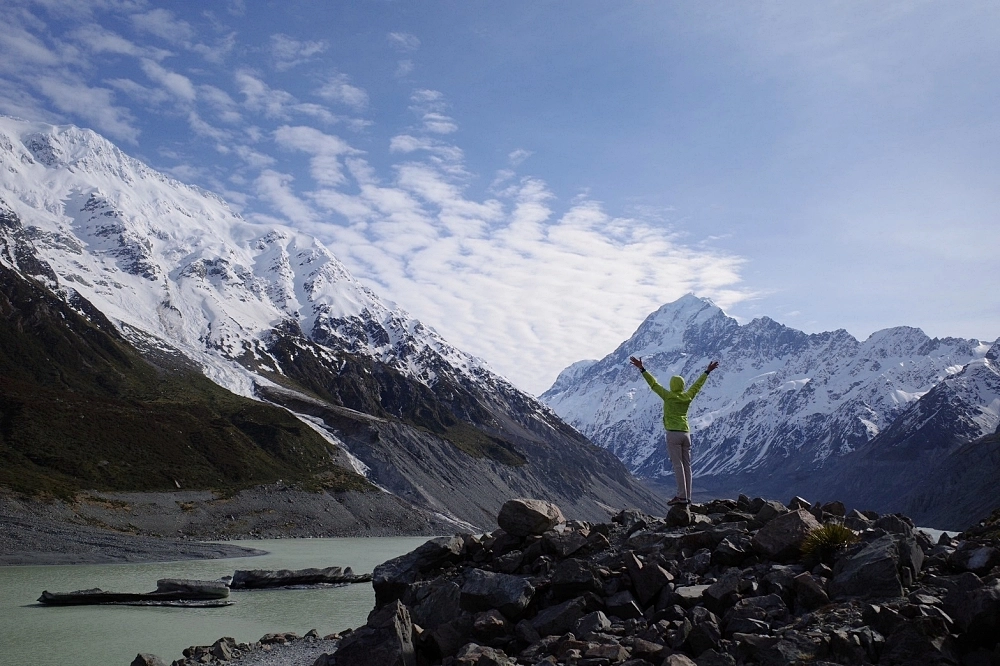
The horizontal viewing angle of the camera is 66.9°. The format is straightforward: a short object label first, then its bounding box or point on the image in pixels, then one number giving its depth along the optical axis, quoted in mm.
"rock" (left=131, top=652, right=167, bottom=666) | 21797
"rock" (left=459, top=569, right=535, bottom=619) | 14852
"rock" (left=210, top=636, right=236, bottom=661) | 24630
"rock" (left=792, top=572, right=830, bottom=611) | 12133
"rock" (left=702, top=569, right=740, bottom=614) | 12789
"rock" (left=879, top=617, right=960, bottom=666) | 9750
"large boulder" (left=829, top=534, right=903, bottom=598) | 11883
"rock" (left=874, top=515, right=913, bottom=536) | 14656
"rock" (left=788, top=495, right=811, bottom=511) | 17484
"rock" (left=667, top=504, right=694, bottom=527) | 16812
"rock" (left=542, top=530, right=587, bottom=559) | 16672
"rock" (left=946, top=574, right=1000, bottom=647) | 9844
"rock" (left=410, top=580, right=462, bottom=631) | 15695
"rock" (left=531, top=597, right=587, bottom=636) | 13883
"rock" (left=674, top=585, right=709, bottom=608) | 13219
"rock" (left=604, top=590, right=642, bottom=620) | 13750
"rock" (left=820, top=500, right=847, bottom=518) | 16491
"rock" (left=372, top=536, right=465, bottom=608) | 18219
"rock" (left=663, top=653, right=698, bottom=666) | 10691
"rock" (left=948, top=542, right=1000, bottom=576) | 11969
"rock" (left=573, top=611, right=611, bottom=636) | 13289
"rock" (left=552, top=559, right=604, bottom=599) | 14680
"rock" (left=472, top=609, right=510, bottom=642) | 14234
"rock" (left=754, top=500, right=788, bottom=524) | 15938
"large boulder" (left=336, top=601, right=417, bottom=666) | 13648
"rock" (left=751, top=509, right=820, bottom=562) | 13945
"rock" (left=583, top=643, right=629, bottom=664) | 11594
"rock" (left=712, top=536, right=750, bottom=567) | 14367
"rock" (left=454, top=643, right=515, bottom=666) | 12141
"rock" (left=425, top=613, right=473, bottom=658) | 13914
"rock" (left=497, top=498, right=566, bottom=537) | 18172
